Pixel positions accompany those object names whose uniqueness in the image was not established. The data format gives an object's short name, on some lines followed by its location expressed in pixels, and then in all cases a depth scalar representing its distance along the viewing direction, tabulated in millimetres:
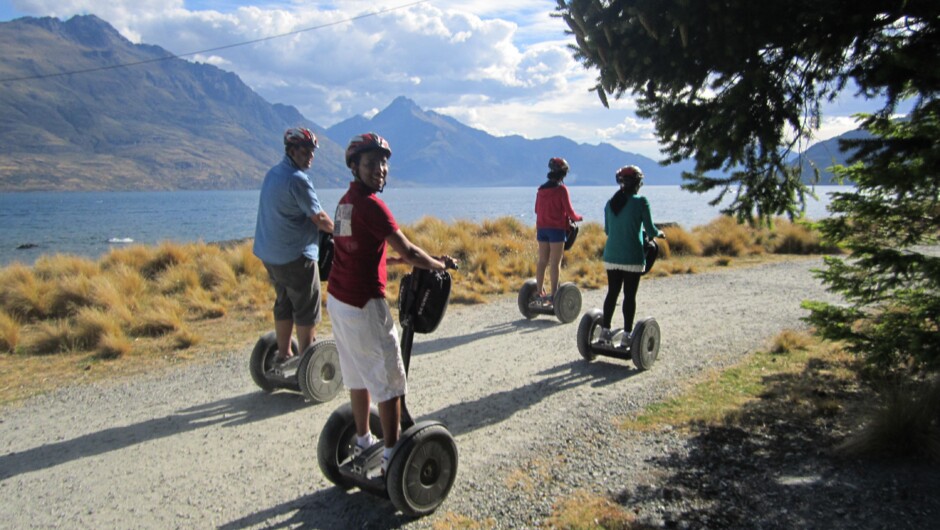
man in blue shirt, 5383
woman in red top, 9273
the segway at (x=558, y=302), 9414
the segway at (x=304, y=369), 5766
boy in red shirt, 3588
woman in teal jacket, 6863
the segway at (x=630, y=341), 6906
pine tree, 3824
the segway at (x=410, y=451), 3650
